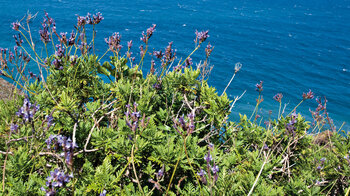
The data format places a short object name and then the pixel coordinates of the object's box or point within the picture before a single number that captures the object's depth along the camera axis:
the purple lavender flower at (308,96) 3.48
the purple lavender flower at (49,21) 3.06
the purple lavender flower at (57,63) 2.77
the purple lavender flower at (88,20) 3.08
